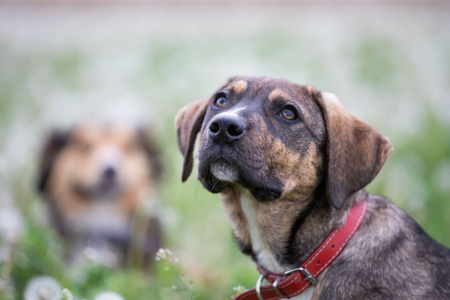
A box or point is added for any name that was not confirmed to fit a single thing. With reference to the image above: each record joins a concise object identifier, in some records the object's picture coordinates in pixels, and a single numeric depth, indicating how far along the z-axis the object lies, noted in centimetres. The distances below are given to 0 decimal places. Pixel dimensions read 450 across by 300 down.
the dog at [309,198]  317
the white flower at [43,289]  391
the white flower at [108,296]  374
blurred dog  650
